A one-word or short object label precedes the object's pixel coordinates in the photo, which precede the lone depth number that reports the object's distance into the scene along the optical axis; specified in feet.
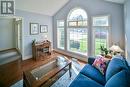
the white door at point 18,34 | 10.31
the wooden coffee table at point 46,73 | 4.25
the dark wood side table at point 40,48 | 10.62
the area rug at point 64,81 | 5.80
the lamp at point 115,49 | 6.76
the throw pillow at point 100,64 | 5.06
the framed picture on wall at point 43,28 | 12.08
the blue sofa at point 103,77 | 2.84
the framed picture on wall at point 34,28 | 10.89
